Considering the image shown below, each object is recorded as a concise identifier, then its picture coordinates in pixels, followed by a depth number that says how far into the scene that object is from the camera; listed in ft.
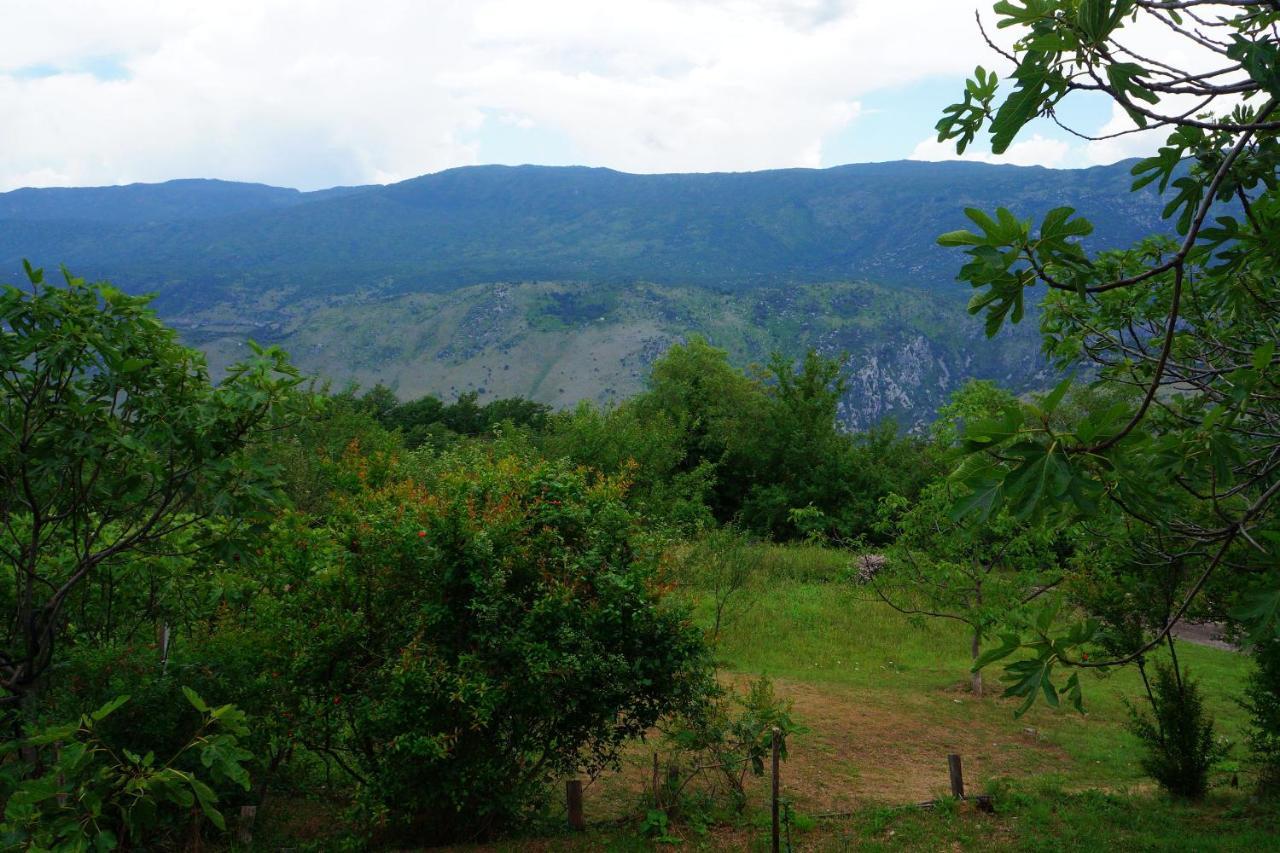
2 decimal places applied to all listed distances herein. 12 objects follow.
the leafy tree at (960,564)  44.19
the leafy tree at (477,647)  23.36
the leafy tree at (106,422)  16.53
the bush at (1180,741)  29.30
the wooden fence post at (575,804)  25.79
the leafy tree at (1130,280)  7.88
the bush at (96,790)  9.26
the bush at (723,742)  25.94
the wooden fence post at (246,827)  24.34
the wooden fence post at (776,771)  22.62
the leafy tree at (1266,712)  27.48
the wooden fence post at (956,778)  28.40
